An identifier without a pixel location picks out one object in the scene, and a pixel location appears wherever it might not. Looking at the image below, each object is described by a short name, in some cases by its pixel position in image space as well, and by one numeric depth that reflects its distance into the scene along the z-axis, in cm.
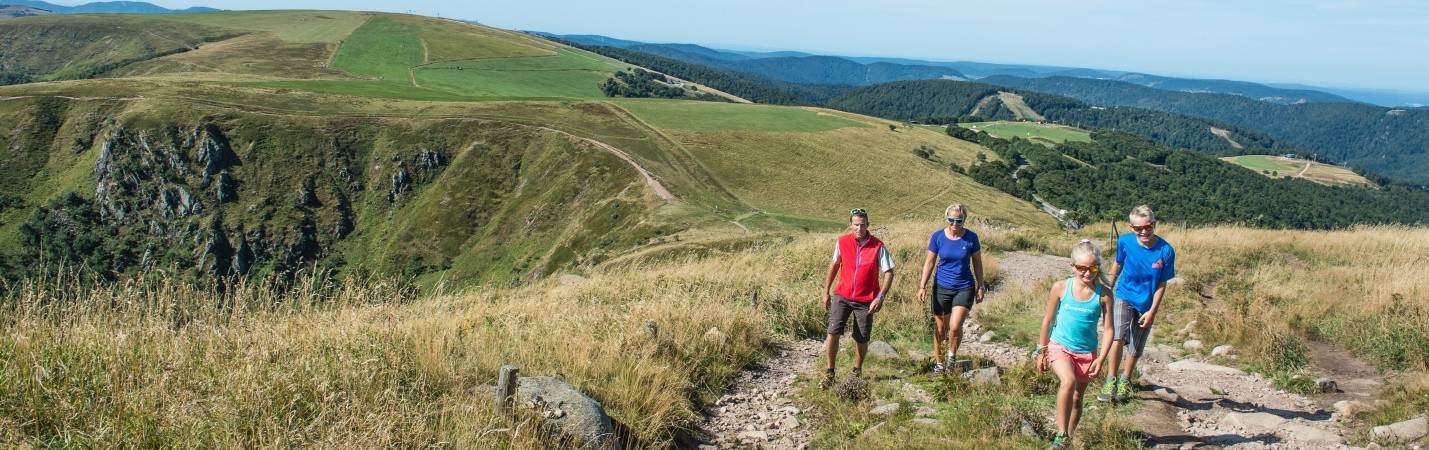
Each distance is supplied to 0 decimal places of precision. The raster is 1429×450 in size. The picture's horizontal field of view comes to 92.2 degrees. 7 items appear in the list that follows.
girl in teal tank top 559
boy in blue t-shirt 689
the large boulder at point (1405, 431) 557
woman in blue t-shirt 761
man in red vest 738
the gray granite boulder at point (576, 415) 499
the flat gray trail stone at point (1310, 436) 583
